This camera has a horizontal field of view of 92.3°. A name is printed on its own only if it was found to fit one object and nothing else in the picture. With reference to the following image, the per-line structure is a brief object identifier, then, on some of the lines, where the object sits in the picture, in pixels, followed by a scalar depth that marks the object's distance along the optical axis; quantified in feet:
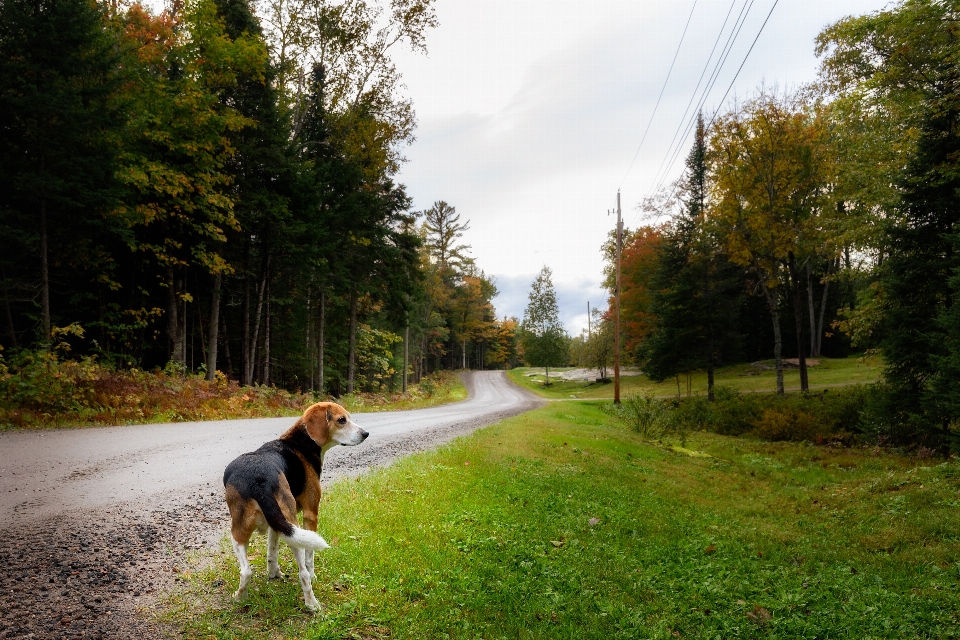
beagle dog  10.36
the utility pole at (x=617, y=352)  93.30
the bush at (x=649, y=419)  57.88
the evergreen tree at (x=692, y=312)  98.12
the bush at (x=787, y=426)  63.72
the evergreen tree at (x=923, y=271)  45.78
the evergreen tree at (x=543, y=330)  197.57
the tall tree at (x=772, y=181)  83.25
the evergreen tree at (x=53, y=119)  40.11
